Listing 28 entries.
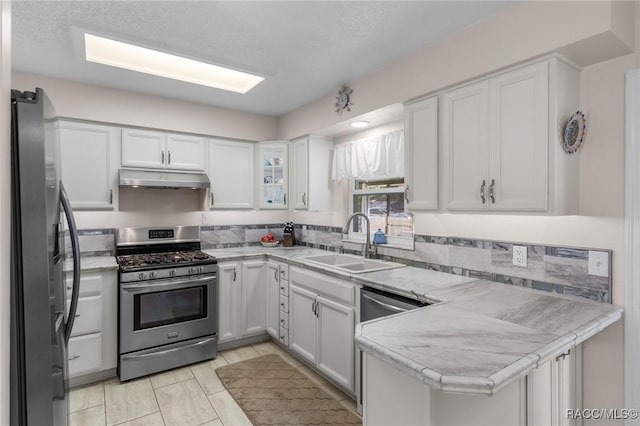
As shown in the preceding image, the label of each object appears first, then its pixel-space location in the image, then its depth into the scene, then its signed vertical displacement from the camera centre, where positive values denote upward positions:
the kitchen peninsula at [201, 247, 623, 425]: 1.06 -0.48
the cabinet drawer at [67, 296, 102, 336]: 2.66 -0.83
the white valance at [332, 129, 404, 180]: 2.90 +0.50
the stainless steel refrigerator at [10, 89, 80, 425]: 1.19 -0.20
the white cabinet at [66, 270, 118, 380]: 2.66 -0.93
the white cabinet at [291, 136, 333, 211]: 3.64 +0.40
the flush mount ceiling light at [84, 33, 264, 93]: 2.60 +1.23
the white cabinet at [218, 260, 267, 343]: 3.30 -0.89
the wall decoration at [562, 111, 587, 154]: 1.75 +0.41
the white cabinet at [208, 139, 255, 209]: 3.72 +0.42
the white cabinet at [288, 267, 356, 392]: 2.43 -0.89
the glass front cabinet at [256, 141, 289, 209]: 3.96 +0.42
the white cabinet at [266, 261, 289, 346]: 3.21 -0.89
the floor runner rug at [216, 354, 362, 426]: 2.29 -1.39
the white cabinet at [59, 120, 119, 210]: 2.97 +0.43
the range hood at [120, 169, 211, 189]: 3.11 +0.31
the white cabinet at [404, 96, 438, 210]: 2.26 +0.39
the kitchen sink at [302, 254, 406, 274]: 2.84 -0.47
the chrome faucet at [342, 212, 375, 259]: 3.06 -0.34
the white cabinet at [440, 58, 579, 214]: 1.71 +0.38
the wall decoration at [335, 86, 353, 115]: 3.00 +1.00
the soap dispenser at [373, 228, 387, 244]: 3.12 -0.25
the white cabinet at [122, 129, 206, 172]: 3.25 +0.61
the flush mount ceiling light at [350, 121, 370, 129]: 3.10 +0.81
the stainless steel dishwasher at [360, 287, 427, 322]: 2.01 -0.57
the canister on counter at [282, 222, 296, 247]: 4.09 -0.31
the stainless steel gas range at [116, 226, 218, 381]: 2.79 -0.84
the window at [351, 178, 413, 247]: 3.03 +0.03
